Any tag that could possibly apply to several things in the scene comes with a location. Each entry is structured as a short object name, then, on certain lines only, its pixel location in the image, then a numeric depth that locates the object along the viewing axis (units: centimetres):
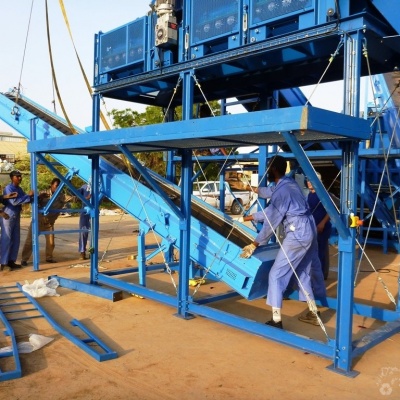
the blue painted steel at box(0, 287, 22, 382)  358
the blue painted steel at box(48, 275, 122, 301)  604
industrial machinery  383
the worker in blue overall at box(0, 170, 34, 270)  801
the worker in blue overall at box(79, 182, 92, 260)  930
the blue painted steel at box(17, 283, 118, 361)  405
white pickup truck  2125
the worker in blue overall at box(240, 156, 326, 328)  455
